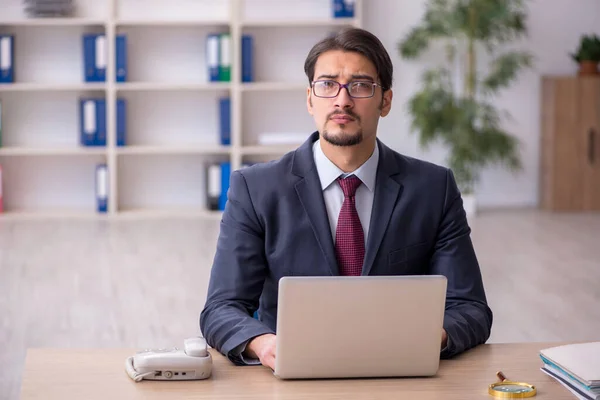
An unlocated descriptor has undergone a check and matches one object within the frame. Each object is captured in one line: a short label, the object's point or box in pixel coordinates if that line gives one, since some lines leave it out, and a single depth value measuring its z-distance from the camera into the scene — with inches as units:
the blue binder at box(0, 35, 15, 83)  289.9
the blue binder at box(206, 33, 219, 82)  294.2
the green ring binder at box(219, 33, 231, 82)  293.6
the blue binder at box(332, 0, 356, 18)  297.4
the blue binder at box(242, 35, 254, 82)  296.2
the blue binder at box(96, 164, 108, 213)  294.4
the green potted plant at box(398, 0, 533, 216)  289.0
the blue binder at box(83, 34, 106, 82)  291.3
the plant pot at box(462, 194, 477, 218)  301.0
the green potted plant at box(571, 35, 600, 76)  304.7
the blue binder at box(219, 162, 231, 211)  296.2
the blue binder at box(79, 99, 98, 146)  292.7
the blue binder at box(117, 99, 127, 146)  294.4
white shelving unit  297.0
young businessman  84.6
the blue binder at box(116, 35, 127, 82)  291.7
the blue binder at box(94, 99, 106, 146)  292.5
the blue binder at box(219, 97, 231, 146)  296.5
